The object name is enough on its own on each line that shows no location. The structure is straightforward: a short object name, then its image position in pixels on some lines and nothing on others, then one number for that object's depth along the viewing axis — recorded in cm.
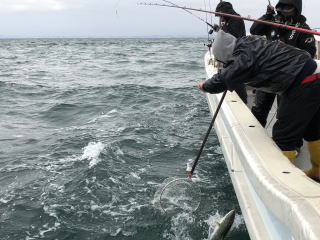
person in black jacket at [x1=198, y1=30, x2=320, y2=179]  322
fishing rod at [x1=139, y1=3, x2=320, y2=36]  259
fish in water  365
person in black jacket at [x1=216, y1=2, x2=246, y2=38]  584
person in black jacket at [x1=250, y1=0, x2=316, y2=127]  398
